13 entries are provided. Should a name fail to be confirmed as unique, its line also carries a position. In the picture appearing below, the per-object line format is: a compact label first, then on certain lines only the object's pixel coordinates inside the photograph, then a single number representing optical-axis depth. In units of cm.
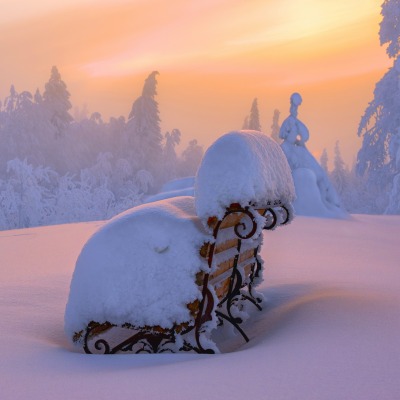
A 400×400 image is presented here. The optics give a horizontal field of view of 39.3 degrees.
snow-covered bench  392
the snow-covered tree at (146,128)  4528
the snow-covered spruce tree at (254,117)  4975
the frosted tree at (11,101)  4400
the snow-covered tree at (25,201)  2534
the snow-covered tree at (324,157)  6116
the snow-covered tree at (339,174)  4802
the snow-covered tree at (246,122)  5662
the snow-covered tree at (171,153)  4909
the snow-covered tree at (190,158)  5222
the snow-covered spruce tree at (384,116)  2611
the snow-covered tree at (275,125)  5794
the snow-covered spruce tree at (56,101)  4566
